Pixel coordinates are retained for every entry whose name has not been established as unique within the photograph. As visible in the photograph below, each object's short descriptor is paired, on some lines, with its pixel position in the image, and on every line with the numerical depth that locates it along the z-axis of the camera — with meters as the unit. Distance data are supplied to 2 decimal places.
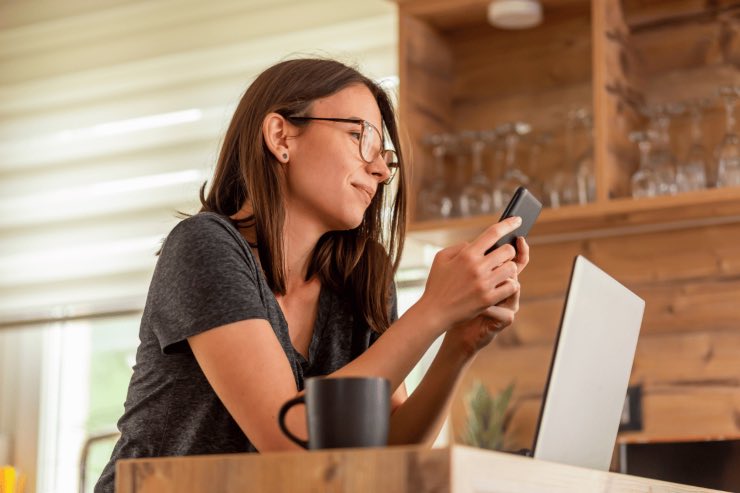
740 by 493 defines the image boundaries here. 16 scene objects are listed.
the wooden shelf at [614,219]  2.67
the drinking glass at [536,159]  3.02
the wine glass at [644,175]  2.77
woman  1.40
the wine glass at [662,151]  2.78
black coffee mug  1.08
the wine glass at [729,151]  2.69
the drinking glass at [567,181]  2.89
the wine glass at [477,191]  2.99
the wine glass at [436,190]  3.04
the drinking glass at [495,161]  2.98
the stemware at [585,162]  2.85
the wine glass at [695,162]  2.75
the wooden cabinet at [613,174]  2.82
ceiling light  2.99
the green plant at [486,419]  2.95
